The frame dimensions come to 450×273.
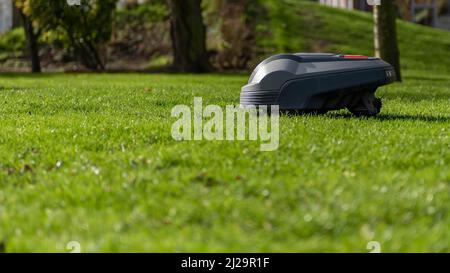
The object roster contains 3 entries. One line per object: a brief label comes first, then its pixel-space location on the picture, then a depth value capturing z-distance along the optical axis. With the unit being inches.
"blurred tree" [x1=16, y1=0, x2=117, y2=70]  1075.3
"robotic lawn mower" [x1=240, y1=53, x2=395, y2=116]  356.8
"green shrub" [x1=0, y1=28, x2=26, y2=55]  1391.4
